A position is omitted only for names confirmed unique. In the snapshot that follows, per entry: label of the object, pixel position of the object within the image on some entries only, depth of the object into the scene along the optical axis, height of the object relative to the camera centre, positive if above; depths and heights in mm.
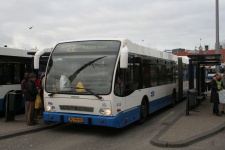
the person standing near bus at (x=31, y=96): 9867 -633
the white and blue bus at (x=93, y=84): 8352 -219
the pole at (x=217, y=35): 17212 +2225
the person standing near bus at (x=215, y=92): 12081 -654
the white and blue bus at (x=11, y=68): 11820 +328
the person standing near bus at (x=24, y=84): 10669 -270
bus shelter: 14139 +678
